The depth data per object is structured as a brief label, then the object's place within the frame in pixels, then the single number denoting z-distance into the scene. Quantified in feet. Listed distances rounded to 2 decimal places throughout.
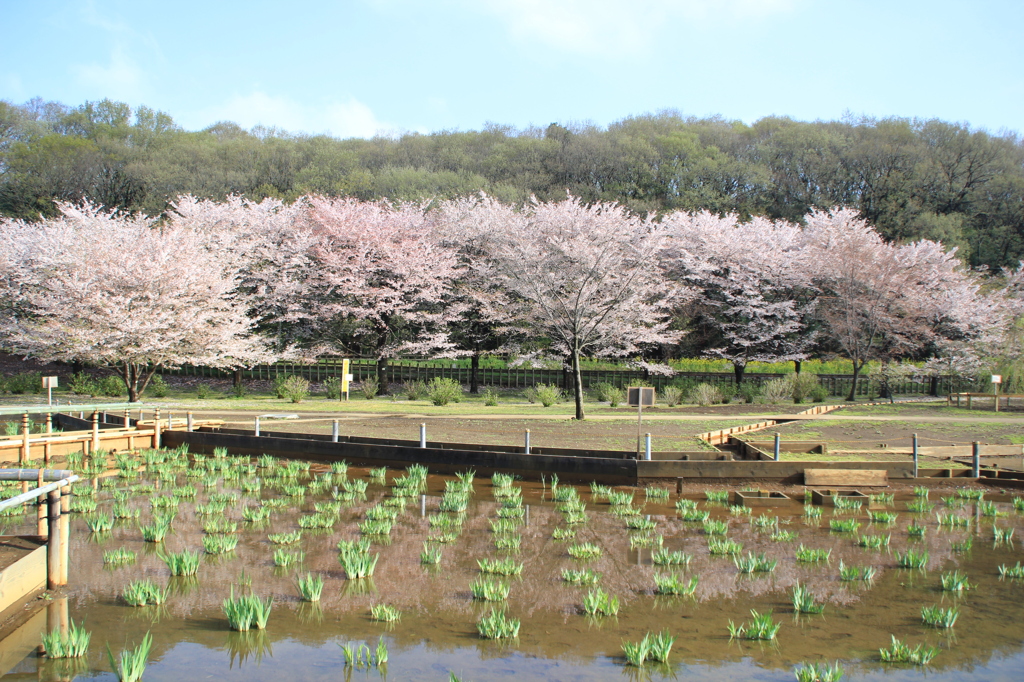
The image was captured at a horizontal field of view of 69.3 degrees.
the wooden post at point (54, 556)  28.04
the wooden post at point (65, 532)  27.96
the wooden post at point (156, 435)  69.46
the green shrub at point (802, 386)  110.83
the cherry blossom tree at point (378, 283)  127.54
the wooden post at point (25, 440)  53.67
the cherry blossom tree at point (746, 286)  134.62
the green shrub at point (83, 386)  118.52
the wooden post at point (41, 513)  28.12
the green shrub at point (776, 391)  109.09
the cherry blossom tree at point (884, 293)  121.60
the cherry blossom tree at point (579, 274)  87.51
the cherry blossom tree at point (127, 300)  104.01
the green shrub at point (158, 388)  120.57
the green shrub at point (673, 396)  105.19
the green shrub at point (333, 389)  120.06
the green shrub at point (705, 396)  106.19
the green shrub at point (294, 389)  110.01
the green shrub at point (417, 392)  116.06
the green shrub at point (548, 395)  103.60
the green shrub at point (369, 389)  116.67
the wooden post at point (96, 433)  62.40
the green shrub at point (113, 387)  117.64
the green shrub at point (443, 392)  105.19
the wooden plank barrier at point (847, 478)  52.70
